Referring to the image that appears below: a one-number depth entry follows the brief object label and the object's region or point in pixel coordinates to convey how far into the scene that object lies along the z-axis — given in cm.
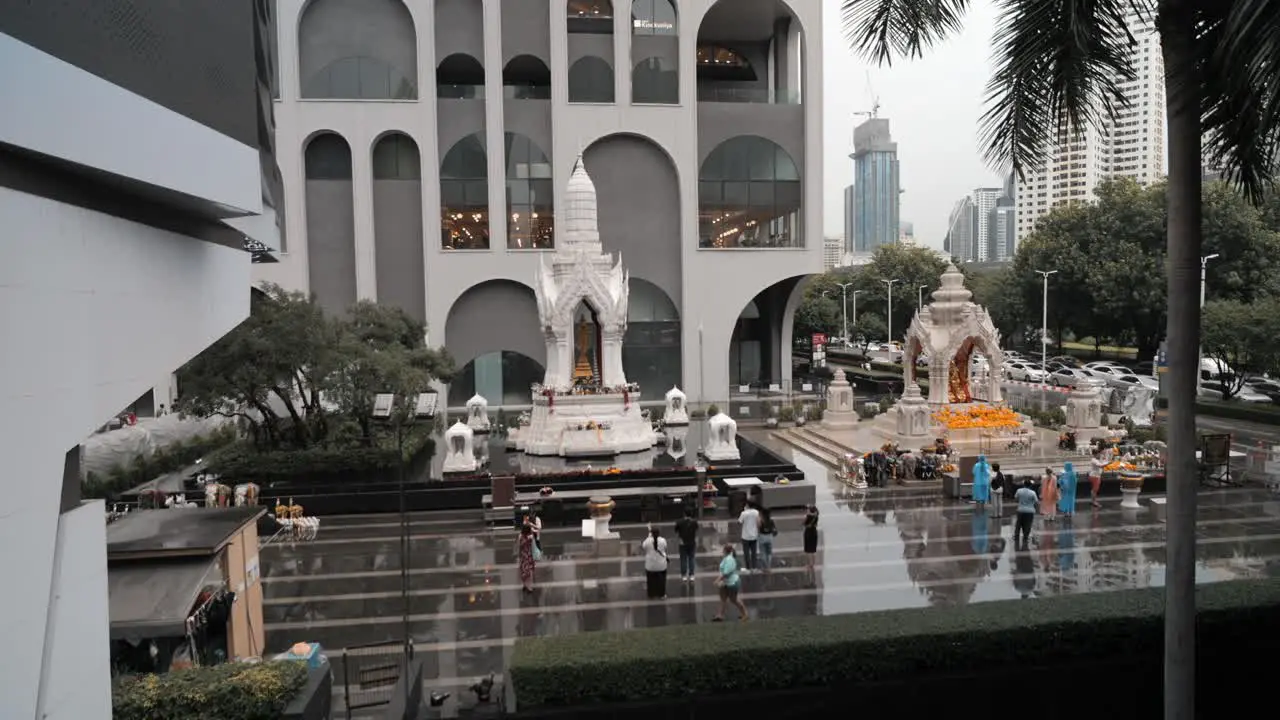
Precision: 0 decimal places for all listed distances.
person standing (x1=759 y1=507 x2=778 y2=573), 1473
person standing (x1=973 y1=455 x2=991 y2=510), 1911
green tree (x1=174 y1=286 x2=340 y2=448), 2116
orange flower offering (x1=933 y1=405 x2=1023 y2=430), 2539
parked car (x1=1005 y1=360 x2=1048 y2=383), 4594
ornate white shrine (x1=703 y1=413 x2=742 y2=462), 2384
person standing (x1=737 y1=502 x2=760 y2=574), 1462
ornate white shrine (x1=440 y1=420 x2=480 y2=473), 2231
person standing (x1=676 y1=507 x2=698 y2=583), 1401
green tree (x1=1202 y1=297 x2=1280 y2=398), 3034
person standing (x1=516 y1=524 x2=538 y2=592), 1400
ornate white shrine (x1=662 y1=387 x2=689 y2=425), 3117
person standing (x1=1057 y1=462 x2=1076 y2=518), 1820
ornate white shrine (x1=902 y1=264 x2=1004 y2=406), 2658
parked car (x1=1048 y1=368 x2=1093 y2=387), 4330
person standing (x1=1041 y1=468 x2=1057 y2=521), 1828
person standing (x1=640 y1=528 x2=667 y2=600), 1339
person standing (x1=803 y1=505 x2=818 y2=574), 1509
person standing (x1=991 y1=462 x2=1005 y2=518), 1831
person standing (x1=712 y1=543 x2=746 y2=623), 1211
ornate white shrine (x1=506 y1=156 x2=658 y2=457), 2552
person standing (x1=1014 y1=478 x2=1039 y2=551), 1614
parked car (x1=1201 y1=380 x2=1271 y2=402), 3647
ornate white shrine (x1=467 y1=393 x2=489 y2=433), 2939
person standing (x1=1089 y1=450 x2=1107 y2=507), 1947
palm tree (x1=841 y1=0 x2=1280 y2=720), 642
